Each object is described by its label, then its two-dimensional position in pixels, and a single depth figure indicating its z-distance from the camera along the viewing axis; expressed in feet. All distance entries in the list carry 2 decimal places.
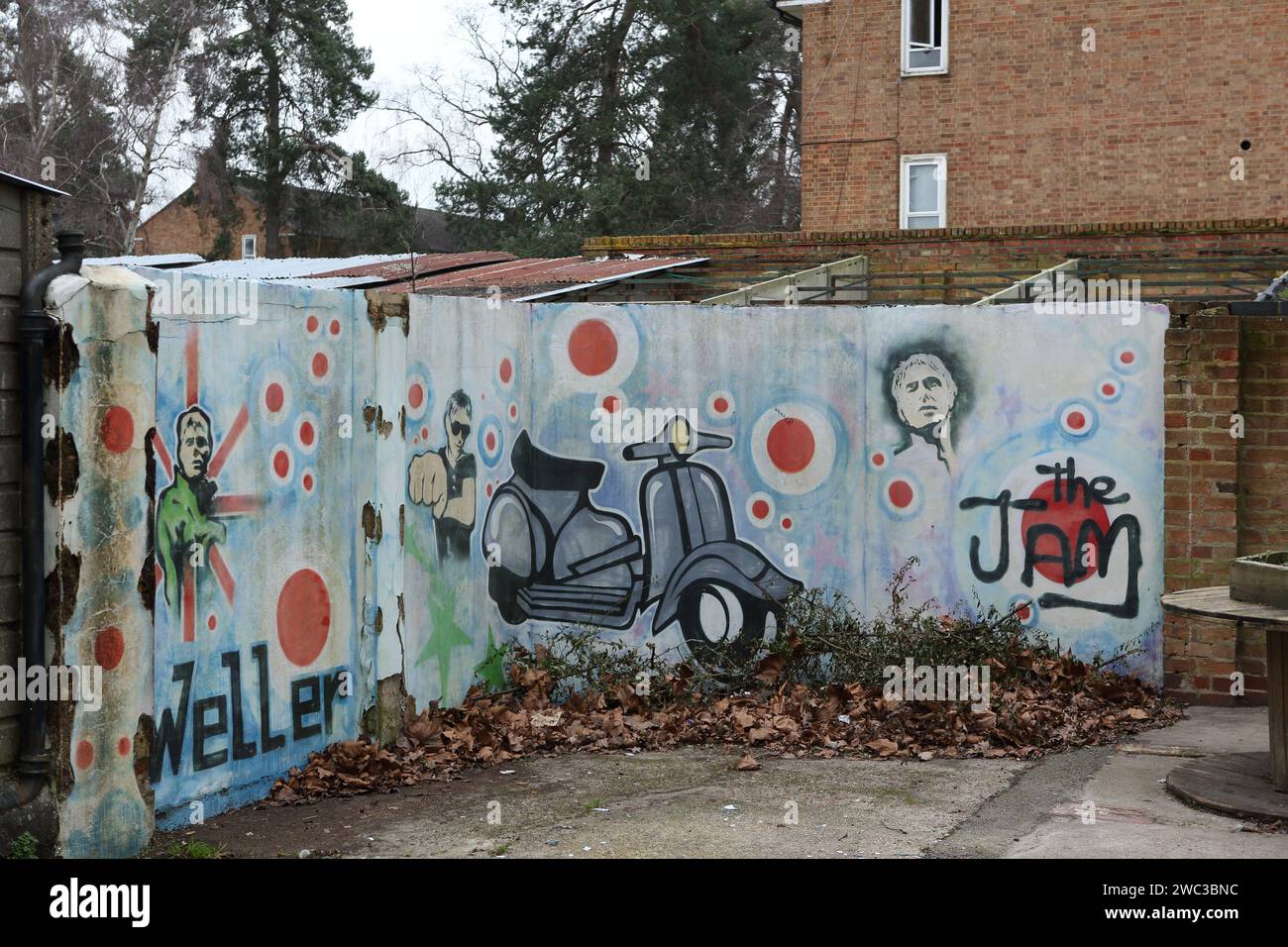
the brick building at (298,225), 118.32
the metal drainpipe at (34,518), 17.63
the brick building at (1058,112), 60.90
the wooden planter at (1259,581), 20.57
